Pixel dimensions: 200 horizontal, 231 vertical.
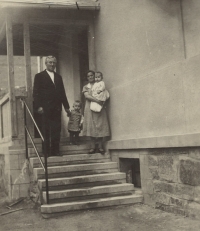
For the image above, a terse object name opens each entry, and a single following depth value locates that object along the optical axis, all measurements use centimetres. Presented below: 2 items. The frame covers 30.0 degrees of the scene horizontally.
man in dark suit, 678
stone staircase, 554
